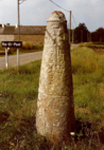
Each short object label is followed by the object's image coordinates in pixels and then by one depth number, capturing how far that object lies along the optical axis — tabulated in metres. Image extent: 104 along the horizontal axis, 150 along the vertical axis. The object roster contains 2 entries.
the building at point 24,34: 42.03
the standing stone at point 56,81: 2.92
